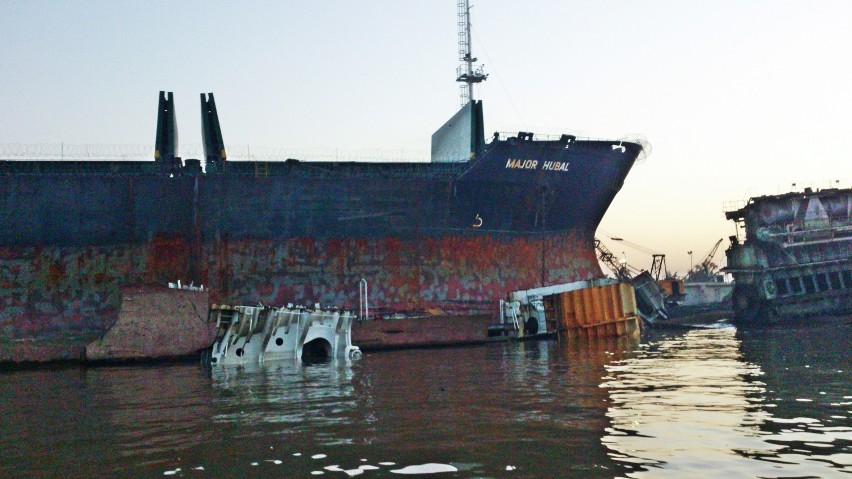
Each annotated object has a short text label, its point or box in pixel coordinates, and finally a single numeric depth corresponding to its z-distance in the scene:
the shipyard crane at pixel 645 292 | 47.23
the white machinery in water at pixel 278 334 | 26.08
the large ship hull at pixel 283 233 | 33.72
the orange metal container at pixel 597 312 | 37.19
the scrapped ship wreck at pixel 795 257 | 50.44
